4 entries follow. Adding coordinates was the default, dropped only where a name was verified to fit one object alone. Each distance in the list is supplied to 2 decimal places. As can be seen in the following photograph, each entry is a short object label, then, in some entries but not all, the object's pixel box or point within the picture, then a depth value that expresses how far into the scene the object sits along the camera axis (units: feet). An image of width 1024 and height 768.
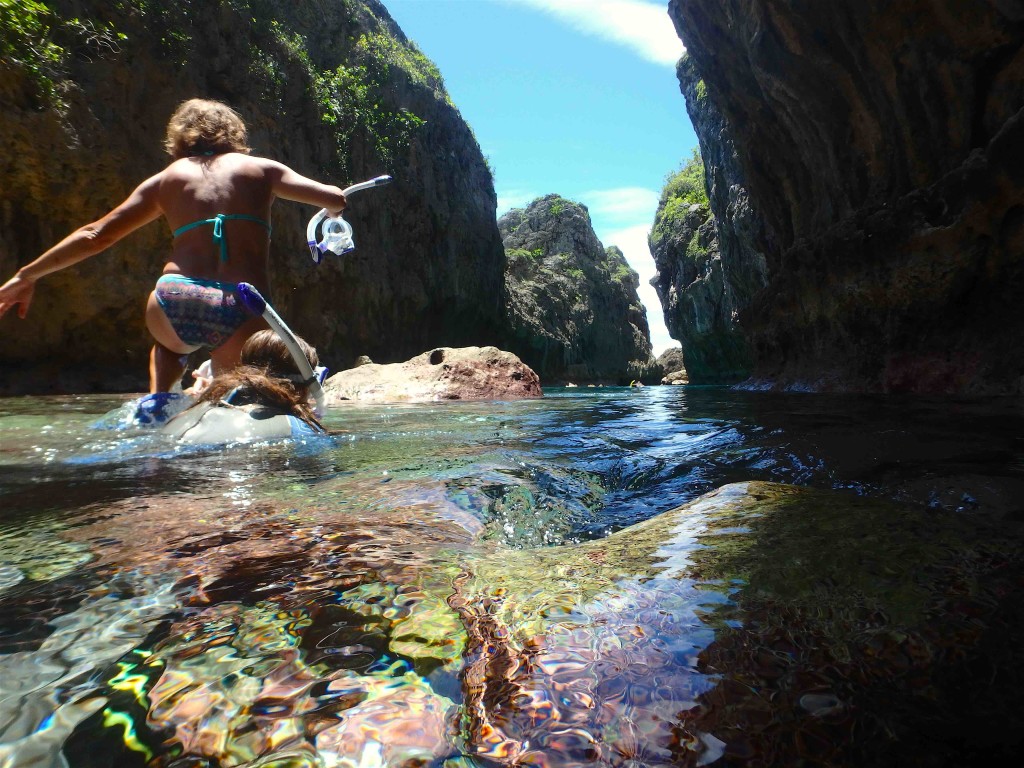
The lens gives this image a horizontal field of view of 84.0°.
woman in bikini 9.41
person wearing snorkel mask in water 8.14
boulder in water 26.37
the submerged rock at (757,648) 1.72
